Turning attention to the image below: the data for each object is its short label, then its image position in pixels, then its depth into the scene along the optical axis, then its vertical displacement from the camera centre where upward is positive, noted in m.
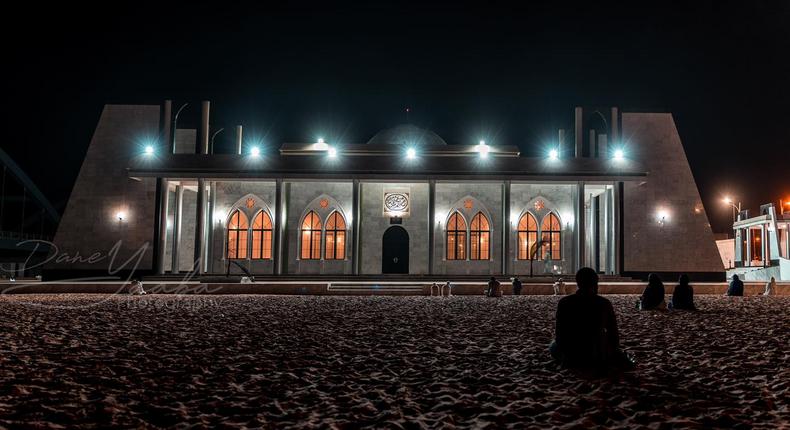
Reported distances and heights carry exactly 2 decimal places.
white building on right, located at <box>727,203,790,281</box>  38.34 +1.59
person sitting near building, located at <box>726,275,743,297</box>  21.25 -0.80
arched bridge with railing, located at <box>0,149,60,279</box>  58.12 +4.26
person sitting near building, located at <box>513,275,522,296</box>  21.82 -0.84
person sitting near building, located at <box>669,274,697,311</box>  15.05 -0.77
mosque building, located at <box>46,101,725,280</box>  27.42 +2.47
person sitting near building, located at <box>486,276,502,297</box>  20.72 -0.87
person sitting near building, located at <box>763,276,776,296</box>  22.64 -0.84
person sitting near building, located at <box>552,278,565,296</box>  22.31 -0.89
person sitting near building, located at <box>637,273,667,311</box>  14.75 -0.76
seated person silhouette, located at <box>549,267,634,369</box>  6.48 -0.69
